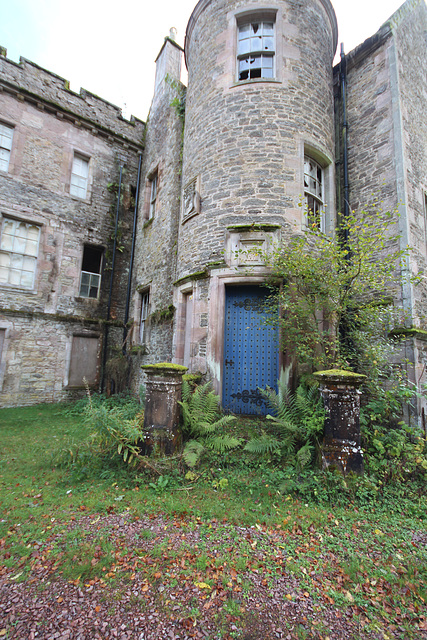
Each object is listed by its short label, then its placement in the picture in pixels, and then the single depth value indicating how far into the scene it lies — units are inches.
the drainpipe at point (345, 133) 323.6
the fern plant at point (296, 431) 163.9
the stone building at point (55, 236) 380.8
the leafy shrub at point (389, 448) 155.3
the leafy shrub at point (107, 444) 167.3
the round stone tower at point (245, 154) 262.5
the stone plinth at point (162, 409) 169.3
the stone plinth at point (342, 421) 149.4
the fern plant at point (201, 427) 171.2
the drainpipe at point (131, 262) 461.6
